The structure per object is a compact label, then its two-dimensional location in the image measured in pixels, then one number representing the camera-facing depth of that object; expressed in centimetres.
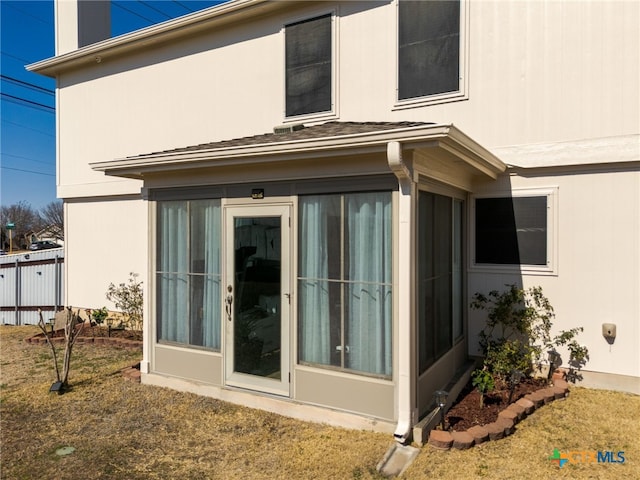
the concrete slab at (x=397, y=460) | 326
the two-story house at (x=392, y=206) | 394
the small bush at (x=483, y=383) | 432
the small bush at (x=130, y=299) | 790
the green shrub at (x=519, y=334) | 495
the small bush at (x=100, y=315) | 805
